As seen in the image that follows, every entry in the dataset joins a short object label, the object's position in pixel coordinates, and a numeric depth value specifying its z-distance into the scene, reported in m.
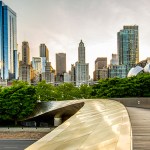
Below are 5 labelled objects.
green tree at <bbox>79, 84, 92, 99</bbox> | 82.43
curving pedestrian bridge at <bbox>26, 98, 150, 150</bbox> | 7.23
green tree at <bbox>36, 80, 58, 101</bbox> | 75.00
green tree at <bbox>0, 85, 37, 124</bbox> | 54.66
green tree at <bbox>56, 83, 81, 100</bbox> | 81.25
